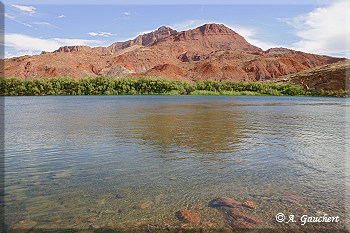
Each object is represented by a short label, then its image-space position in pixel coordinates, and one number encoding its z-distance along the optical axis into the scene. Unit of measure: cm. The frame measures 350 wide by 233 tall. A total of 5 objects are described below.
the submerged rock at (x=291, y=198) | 482
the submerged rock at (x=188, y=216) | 417
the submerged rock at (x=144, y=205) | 456
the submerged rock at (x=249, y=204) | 460
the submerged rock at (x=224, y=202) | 462
